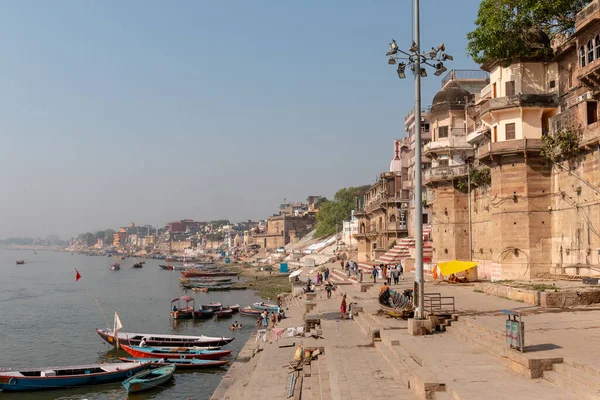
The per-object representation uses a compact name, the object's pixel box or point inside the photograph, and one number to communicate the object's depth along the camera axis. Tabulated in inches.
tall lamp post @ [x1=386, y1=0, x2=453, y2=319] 565.9
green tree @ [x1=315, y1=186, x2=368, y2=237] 3791.8
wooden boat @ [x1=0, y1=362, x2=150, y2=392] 886.4
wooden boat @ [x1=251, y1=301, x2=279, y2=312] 1562.3
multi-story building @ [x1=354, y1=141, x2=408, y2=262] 1926.7
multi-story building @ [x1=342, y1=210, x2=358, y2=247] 2923.2
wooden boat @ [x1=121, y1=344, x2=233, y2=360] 1042.7
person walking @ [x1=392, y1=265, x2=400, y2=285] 1139.9
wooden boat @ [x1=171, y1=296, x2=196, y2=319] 1593.3
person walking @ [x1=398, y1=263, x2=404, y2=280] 1344.2
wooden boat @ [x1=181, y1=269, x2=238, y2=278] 3208.7
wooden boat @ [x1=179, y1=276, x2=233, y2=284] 2787.9
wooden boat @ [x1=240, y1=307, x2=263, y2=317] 1622.8
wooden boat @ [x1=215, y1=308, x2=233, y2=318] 1616.6
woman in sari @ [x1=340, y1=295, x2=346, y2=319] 883.4
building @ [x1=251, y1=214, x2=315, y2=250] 4877.0
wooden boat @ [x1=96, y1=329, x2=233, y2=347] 1122.7
